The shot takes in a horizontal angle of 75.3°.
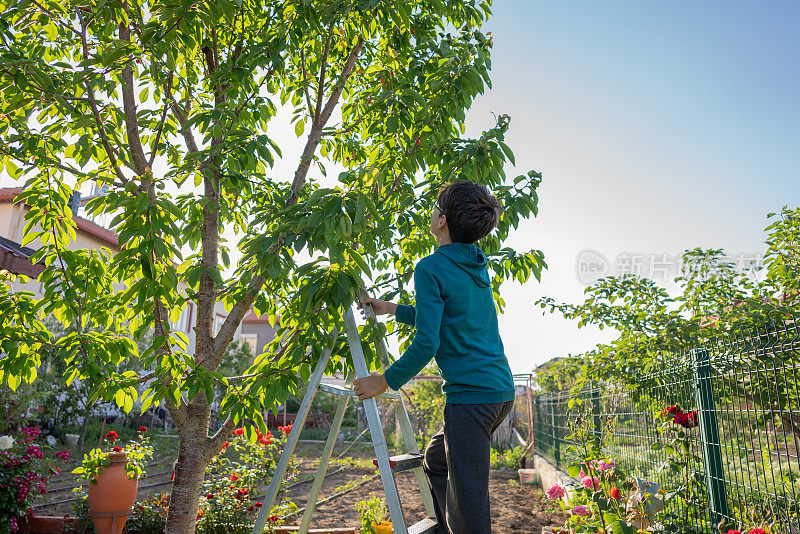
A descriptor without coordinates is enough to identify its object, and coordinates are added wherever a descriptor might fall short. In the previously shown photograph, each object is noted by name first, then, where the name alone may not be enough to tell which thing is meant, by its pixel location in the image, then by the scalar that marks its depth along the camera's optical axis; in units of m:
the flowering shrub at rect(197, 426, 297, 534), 4.09
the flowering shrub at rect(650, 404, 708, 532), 3.29
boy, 1.80
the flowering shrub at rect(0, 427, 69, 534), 4.09
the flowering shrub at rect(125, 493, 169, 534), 4.30
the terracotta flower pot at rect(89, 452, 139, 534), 4.01
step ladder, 2.21
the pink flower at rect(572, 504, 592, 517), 3.51
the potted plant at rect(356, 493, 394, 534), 3.78
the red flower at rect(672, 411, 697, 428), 3.20
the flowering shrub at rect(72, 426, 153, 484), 4.15
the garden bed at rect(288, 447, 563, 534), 5.08
